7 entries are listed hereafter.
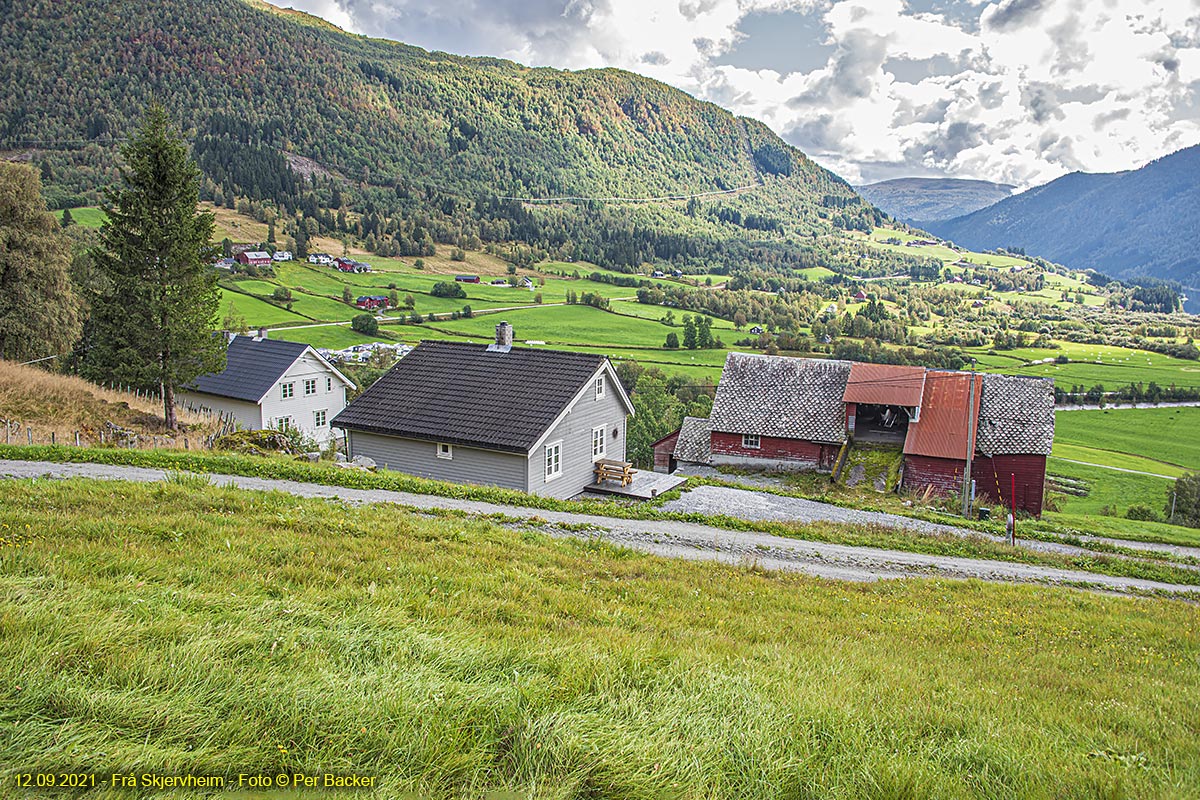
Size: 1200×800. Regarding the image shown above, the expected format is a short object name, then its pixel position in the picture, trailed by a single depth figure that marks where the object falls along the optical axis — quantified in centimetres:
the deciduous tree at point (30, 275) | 3316
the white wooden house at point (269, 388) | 4031
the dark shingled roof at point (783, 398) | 3872
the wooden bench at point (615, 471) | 2786
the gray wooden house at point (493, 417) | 2477
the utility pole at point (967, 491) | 2709
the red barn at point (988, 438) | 3472
